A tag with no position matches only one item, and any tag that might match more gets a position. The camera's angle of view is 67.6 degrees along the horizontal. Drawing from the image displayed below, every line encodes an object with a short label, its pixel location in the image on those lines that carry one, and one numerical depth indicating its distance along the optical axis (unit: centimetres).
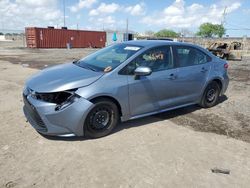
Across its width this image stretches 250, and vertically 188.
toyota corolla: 285
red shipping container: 2305
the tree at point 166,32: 7446
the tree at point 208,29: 6860
